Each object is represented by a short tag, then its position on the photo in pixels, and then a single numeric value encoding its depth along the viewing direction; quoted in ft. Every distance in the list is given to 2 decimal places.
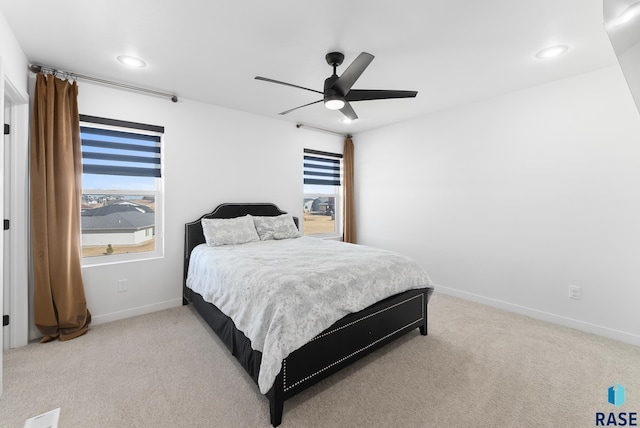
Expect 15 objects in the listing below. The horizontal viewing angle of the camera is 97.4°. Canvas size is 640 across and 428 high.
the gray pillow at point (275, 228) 12.12
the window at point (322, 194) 15.84
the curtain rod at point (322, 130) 14.77
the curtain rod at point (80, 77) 8.39
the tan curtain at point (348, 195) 16.65
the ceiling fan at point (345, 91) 6.98
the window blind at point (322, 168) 15.76
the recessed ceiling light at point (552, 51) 7.63
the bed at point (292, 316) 5.40
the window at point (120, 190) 9.70
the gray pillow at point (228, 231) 10.71
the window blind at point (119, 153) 9.65
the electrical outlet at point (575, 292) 9.29
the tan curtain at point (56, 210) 8.09
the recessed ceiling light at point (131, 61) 8.14
